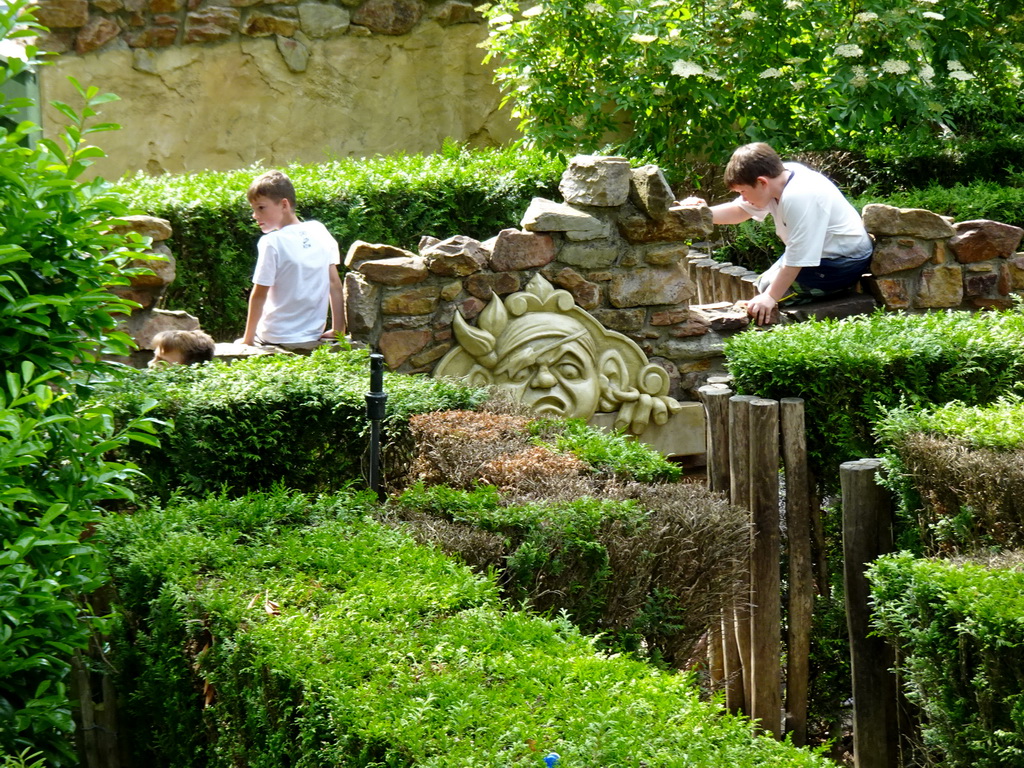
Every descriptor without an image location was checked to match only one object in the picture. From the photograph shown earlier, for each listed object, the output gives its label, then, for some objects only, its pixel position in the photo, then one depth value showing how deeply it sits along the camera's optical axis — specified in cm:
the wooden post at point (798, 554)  895
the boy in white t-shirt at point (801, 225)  1273
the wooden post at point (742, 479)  890
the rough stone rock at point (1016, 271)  1335
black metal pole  796
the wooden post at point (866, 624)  805
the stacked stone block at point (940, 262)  1303
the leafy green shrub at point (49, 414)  557
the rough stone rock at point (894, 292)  1319
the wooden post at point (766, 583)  880
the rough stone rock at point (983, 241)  1314
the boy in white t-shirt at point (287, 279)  1259
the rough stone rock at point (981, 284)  1334
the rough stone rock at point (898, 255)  1307
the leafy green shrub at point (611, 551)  686
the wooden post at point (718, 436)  930
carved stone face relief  1220
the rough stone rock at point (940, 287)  1322
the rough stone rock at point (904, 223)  1293
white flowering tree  1817
